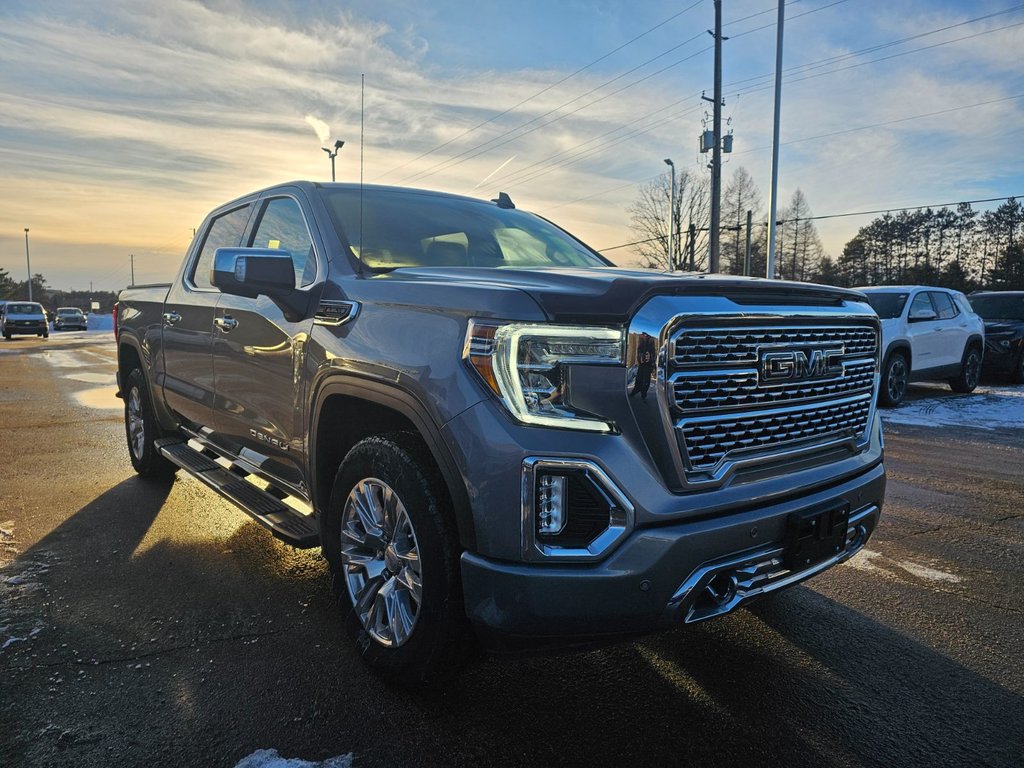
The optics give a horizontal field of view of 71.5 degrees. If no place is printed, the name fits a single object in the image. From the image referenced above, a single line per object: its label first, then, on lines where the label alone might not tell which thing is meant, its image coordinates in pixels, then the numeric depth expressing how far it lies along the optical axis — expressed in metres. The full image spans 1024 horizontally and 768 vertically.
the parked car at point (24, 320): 33.31
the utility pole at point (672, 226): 44.75
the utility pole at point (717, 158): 24.97
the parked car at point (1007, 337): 12.91
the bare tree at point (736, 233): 57.44
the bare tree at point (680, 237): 47.91
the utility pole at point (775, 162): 24.94
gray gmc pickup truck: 1.95
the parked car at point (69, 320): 45.72
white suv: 10.06
